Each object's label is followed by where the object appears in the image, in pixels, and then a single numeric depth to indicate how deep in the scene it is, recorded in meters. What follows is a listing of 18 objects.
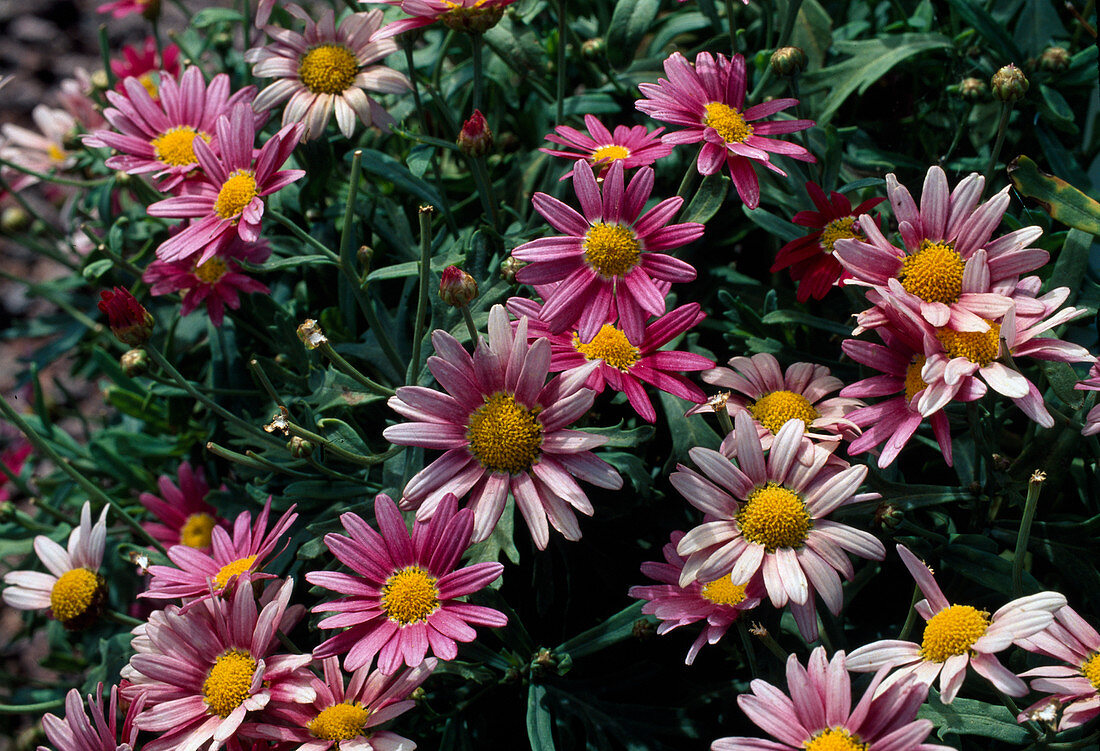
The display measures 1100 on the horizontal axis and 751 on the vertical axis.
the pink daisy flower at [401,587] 0.72
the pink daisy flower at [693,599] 0.73
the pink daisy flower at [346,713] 0.73
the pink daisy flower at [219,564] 0.75
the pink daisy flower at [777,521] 0.72
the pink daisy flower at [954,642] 0.70
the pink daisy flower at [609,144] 0.77
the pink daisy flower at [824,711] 0.70
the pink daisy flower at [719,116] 0.76
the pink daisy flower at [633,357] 0.75
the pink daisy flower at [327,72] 0.81
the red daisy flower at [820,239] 0.78
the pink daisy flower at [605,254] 0.75
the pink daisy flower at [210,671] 0.73
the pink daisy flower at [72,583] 0.80
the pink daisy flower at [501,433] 0.73
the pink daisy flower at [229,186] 0.78
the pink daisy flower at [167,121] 0.82
